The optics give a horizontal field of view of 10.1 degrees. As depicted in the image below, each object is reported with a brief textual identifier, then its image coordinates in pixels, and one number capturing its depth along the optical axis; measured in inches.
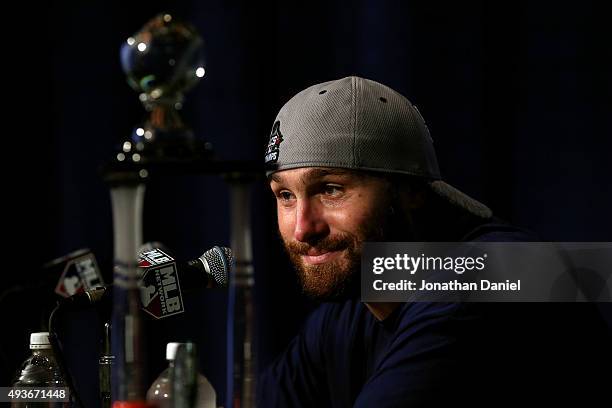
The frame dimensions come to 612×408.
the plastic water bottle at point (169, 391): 132.9
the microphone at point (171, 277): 139.2
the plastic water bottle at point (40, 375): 143.3
